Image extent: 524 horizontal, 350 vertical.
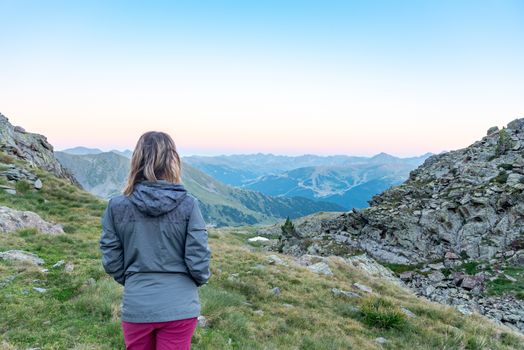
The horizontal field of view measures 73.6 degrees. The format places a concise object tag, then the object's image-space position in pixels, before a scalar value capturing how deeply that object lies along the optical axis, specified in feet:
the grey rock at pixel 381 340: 33.58
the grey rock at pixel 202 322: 29.19
